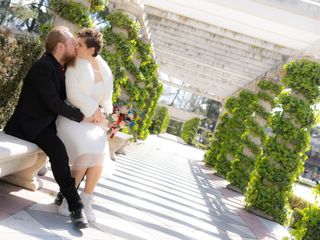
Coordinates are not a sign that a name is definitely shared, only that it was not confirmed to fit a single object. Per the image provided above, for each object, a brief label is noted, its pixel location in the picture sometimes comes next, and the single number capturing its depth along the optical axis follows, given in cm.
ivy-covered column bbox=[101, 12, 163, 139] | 660
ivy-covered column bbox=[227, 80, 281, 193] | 786
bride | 256
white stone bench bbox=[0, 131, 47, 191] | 223
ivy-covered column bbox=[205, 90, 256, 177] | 931
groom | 245
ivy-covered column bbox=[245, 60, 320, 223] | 563
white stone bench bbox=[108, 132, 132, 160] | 617
